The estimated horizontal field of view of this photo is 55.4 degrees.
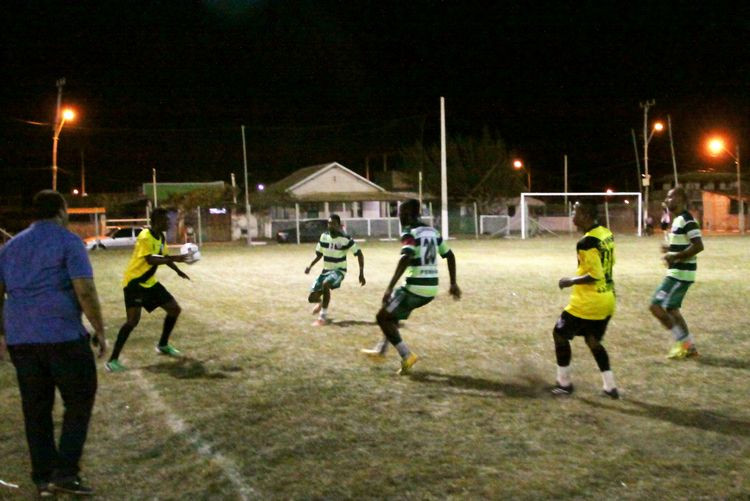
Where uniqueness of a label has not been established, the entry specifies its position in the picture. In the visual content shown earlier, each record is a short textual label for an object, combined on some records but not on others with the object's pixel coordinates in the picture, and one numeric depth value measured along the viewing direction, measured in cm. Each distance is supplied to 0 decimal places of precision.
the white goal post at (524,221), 4259
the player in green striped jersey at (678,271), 816
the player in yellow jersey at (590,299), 641
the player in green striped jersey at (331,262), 1119
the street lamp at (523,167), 6706
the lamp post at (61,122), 3428
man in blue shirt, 438
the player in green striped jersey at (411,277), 728
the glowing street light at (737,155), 4666
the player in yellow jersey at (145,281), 815
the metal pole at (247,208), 3974
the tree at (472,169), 5847
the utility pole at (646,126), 4653
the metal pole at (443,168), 3780
